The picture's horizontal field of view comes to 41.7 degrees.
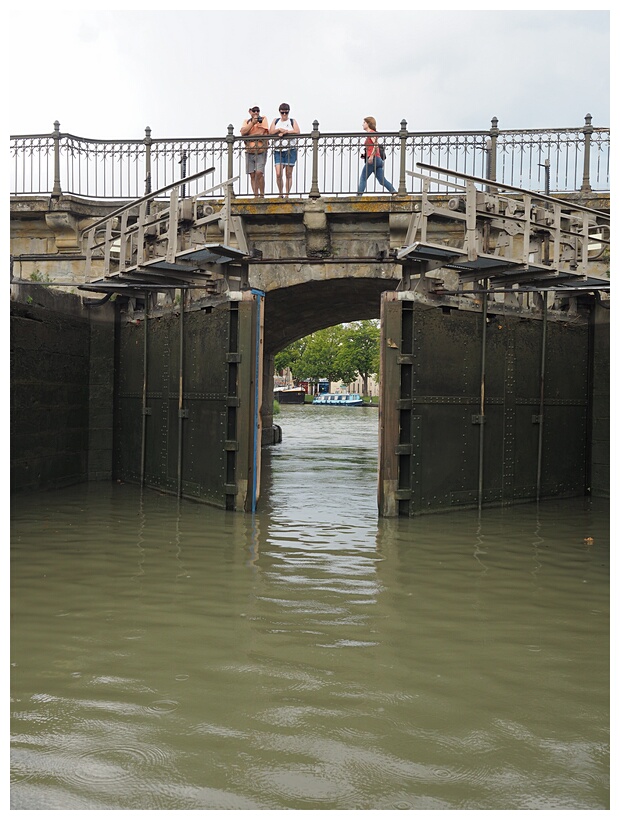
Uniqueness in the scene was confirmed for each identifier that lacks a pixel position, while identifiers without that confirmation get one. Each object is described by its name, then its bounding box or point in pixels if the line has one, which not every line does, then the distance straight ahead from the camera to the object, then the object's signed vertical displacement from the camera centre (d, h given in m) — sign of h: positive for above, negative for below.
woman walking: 15.99 +4.74
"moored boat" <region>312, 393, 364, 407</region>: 70.25 +0.14
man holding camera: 16.22 +4.99
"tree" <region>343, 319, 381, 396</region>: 79.25 +5.37
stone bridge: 11.18 +1.11
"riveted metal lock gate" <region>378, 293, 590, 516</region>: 11.23 -0.09
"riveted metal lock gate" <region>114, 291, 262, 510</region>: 11.38 -0.07
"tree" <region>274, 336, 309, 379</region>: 78.56 +4.22
